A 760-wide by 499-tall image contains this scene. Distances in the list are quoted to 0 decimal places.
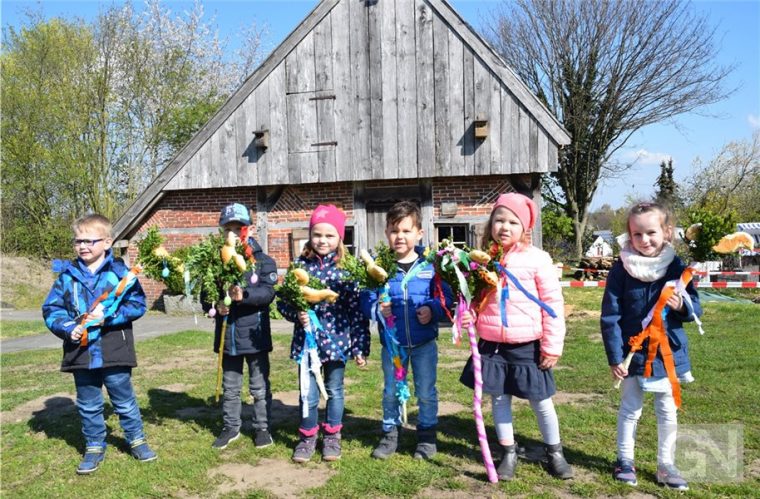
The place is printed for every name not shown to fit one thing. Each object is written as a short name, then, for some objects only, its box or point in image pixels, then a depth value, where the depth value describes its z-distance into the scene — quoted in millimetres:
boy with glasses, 4055
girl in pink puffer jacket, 3627
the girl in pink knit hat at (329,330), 4105
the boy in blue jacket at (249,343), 4348
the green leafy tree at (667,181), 29012
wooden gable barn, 10594
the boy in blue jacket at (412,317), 3969
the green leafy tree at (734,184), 28603
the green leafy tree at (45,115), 20703
